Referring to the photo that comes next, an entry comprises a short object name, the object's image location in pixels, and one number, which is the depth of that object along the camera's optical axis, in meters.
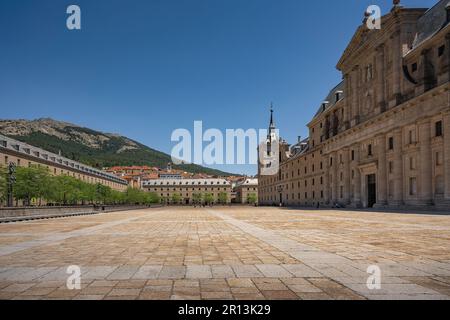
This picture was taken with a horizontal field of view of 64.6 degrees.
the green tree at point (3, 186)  55.58
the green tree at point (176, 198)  171.88
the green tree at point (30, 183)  58.59
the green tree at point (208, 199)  167.88
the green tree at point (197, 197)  174.50
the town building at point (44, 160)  68.75
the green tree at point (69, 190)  67.44
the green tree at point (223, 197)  171.25
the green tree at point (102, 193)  88.65
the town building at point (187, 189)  177.62
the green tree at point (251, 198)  163.38
